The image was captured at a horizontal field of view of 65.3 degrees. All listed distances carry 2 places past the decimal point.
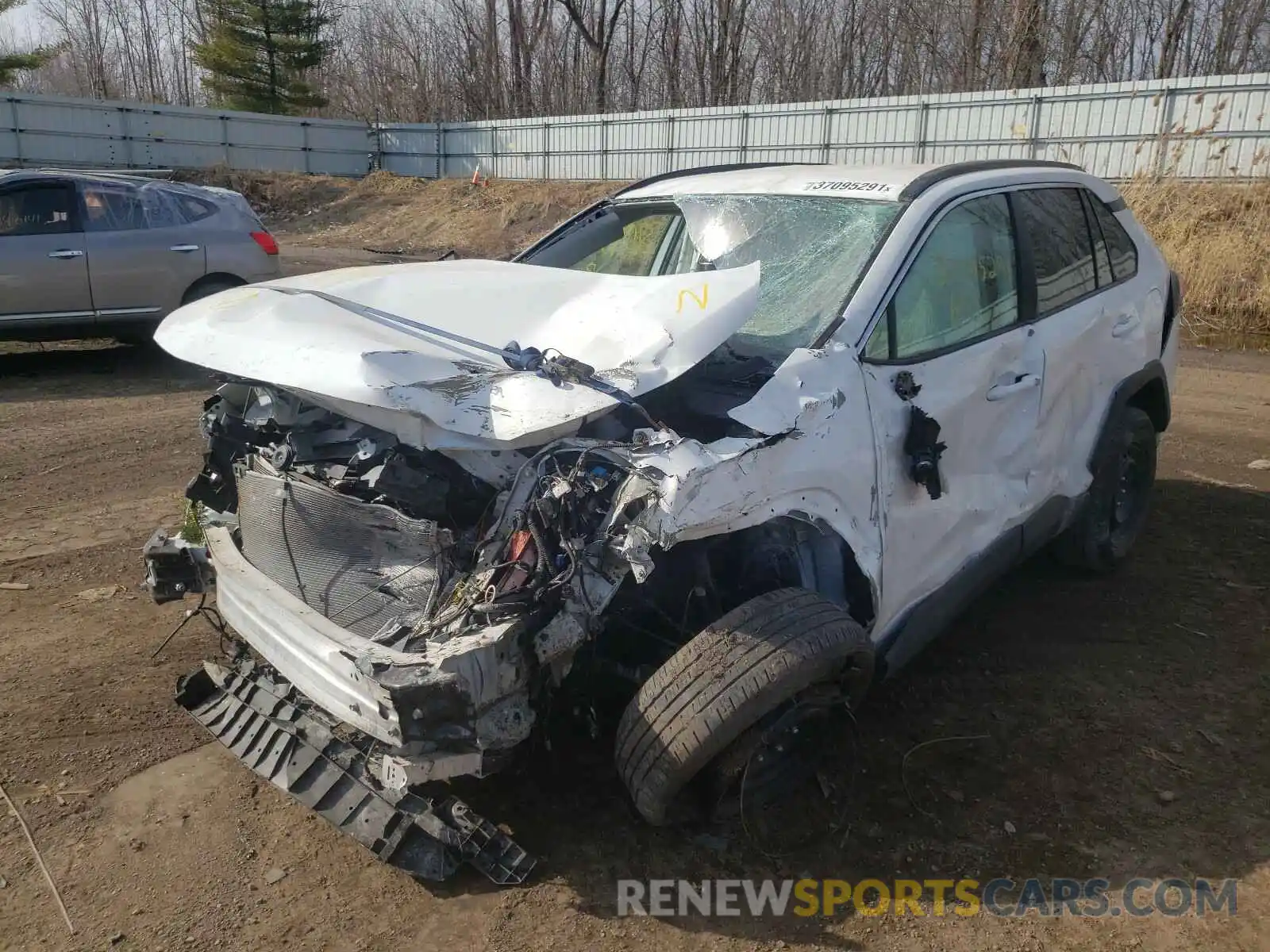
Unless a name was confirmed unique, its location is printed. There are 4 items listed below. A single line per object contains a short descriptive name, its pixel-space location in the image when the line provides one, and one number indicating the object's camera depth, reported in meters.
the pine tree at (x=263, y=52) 35.34
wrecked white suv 2.48
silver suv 8.34
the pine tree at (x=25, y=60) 29.89
